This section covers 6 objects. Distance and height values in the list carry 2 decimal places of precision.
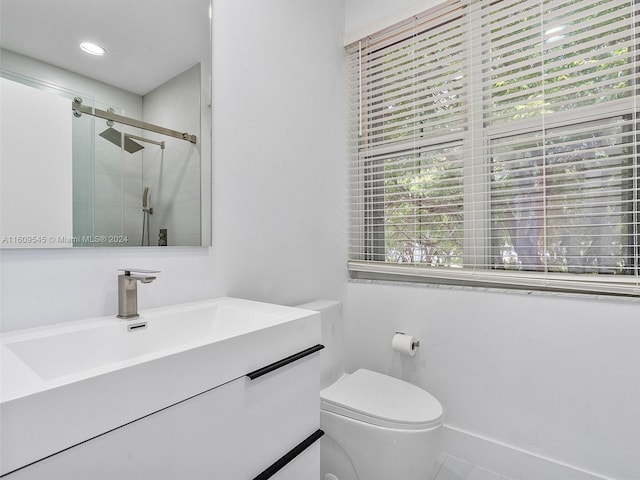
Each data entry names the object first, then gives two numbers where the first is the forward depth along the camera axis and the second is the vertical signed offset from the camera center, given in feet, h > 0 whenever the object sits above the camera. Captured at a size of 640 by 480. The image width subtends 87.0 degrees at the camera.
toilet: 3.86 -2.22
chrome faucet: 3.07 -0.46
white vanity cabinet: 1.81 -1.30
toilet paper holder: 5.40 -1.70
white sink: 1.60 -0.82
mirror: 2.73 +1.12
